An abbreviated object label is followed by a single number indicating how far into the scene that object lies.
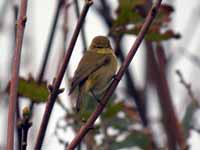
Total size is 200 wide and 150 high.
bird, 5.00
